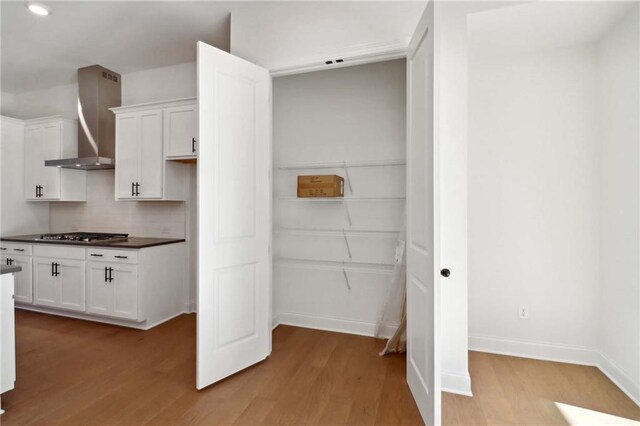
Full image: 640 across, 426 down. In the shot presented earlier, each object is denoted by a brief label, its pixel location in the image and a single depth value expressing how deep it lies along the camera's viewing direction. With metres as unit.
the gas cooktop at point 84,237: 3.76
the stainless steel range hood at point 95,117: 3.98
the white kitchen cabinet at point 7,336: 1.97
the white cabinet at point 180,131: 3.46
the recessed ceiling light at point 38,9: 2.76
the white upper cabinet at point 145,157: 3.58
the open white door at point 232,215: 2.23
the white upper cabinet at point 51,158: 4.19
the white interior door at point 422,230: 1.68
